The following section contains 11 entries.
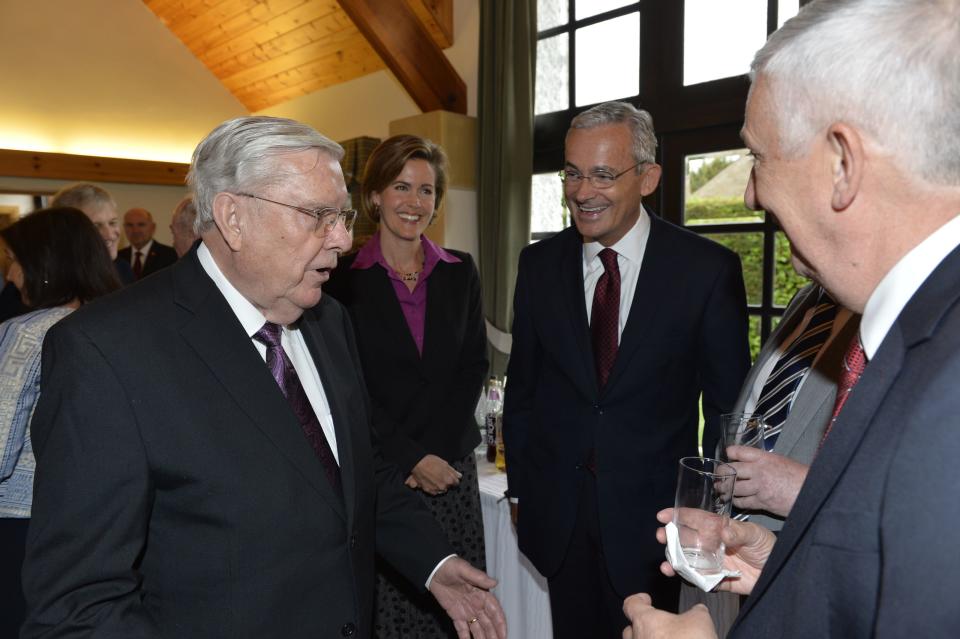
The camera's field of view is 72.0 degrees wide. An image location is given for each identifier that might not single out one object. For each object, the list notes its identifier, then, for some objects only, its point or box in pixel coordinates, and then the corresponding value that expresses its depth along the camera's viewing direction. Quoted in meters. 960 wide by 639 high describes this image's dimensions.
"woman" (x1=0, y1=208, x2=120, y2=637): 2.01
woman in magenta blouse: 2.34
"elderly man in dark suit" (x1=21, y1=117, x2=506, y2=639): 1.02
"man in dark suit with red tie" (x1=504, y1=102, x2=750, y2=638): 1.89
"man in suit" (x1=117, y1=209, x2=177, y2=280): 5.84
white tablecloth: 2.41
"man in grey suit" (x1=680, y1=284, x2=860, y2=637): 1.22
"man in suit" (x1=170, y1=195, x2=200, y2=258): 3.64
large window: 3.30
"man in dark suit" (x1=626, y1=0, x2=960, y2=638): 0.57
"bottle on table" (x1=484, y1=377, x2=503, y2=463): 2.94
